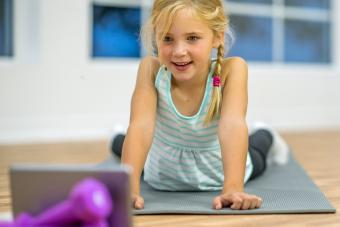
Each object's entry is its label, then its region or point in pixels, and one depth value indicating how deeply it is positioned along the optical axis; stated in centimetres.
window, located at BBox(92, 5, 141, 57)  306
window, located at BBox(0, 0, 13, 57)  283
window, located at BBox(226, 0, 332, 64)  351
